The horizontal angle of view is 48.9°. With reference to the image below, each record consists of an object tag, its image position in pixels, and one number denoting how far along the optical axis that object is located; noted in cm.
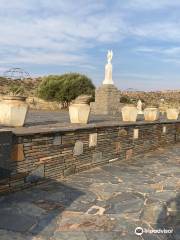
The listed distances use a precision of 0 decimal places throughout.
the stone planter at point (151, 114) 741
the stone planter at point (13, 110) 363
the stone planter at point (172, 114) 920
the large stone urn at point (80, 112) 496
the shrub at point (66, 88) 1584
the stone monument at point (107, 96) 1032
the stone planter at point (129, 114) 640
